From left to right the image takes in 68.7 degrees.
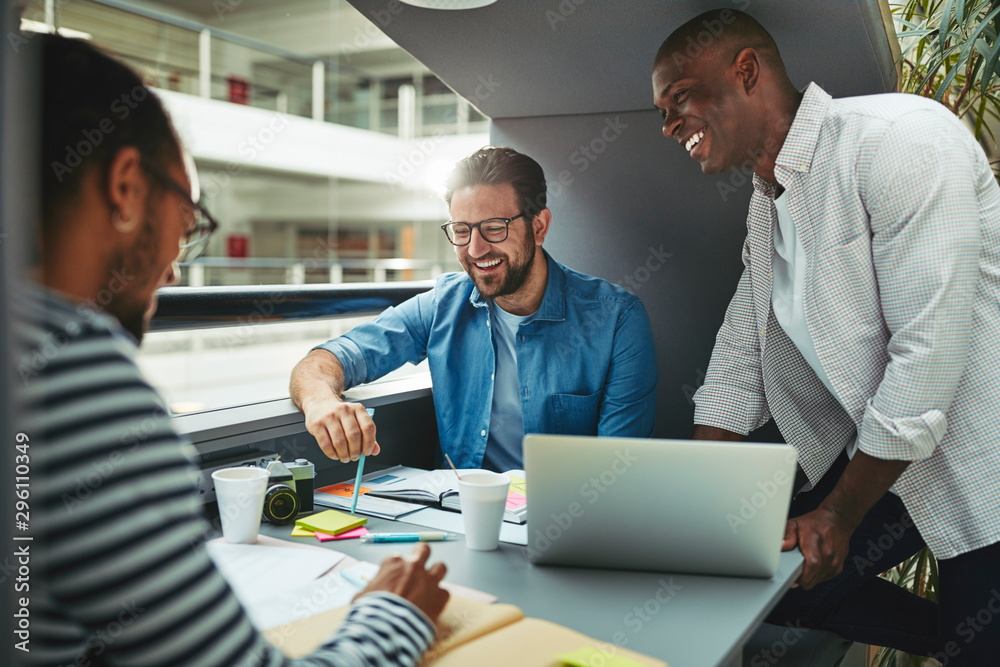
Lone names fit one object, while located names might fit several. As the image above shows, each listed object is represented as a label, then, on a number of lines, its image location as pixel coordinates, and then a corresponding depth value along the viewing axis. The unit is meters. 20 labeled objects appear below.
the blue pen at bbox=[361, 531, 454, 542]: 1.16
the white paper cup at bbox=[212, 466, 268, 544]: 1.12
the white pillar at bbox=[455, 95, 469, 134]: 16.20
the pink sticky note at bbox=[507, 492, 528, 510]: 1.31
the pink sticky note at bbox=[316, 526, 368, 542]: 1.17
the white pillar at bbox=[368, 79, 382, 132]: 16.17
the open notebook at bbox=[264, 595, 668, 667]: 0.79
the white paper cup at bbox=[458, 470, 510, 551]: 1.11
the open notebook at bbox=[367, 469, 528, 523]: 1.30
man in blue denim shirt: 1.82
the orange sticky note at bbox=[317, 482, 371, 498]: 1.40
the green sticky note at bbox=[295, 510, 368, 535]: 1.19
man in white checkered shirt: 1.19
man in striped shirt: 0.55
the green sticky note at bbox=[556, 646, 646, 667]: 0.78
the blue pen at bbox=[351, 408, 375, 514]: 1.30
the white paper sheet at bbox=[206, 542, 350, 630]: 0.91
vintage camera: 1.23
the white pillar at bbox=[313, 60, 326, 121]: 14.90
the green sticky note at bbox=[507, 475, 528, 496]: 1.40
